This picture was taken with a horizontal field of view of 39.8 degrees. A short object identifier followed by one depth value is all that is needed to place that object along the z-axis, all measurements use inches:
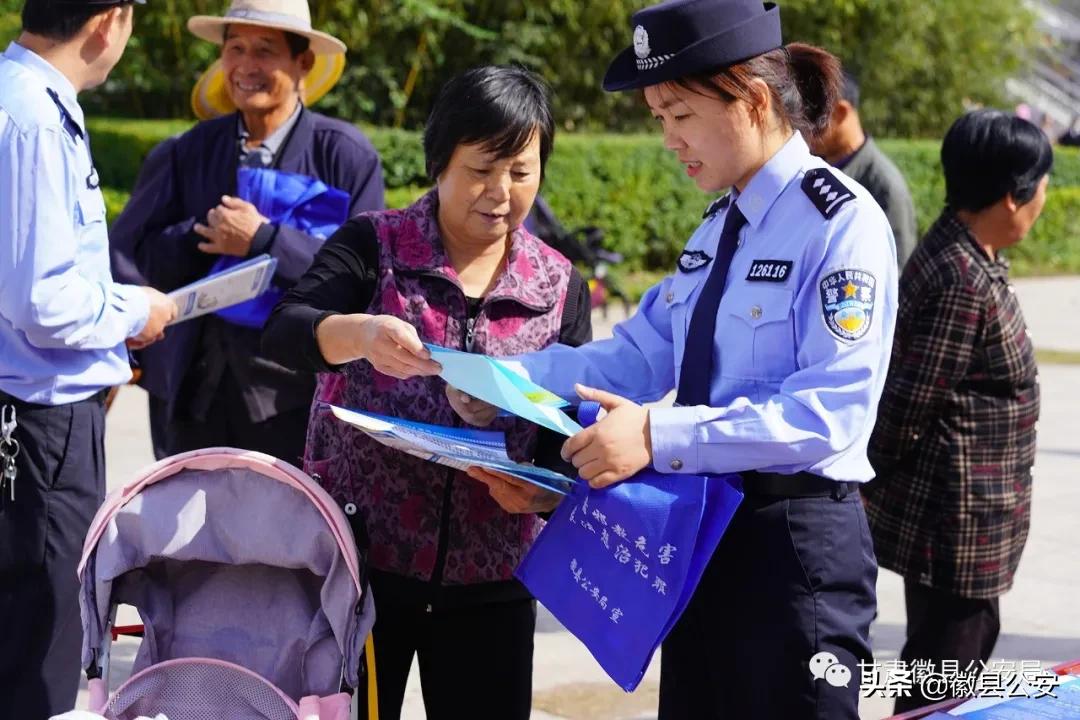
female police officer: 95.6
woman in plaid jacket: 149.2
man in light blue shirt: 124.0
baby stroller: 106.5
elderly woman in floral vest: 116.6
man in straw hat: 162.6
